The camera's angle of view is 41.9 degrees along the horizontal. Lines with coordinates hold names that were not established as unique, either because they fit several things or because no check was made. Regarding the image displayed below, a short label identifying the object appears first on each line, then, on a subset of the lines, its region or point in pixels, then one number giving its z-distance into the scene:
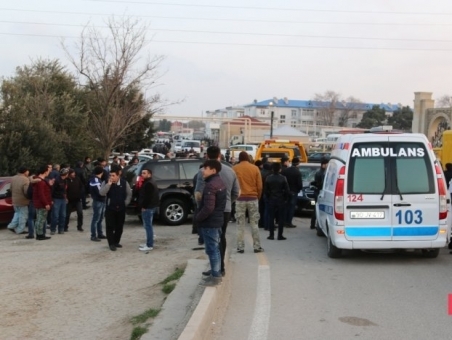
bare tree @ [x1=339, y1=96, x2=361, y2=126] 118.44
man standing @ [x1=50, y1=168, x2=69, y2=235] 14.09
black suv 15.56
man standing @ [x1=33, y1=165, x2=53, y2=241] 13.28
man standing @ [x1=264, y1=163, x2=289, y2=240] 12.37
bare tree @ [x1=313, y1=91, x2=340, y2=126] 117.69
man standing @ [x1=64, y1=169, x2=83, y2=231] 14.77
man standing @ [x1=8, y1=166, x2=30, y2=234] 14.22
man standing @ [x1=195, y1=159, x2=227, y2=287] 7.27
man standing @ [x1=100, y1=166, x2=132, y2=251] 11.80
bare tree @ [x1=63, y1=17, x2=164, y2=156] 27.02
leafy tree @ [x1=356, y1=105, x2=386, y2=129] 97.44
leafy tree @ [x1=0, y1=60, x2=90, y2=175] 21.53
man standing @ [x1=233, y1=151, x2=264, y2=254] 10.49
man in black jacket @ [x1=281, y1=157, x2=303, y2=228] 14.42
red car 15.40
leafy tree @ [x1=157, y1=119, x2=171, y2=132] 180.74
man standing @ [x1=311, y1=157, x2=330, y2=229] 14.13
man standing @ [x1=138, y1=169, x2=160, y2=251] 11.48
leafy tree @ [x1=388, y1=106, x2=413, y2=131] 91.62
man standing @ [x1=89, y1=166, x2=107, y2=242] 13.37
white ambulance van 9.48
